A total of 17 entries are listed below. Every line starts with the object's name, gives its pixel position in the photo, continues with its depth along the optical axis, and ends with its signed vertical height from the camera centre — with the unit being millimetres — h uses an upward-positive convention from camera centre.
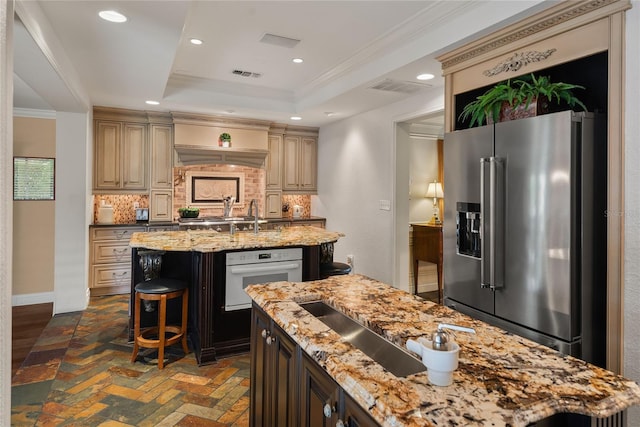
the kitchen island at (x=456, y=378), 923 -466
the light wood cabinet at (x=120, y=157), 5363 +767
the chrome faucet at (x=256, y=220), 3968 -89
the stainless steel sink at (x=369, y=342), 1441 -545
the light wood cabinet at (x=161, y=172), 5605 +568
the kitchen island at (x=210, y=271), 3193 -535
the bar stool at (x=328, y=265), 3816 -545
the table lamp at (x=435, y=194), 5648 +260
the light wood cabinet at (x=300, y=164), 6562 +817
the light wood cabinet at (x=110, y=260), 5096 -657
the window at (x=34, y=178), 4832 +408
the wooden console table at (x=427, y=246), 5125 -463
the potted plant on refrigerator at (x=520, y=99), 2350 +723
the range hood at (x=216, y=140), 5637 +1072
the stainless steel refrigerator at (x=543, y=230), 2111 -100
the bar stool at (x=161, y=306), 3092 -786
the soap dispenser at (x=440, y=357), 1001 -379
